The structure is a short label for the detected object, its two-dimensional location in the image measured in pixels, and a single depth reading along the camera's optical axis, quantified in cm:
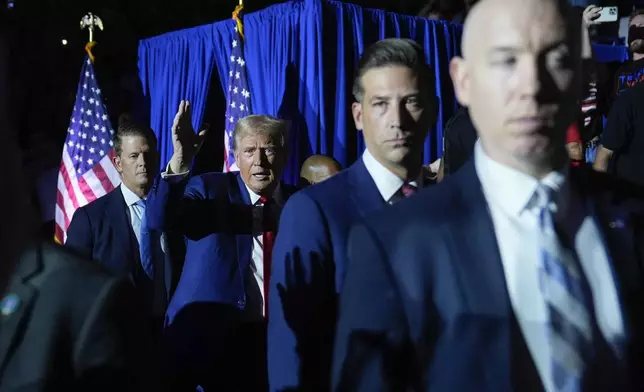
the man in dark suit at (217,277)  289
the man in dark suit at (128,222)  349
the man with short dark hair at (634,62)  359
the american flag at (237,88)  682
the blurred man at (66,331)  119
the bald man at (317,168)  480
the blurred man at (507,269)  113
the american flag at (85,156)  607
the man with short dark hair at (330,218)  176
